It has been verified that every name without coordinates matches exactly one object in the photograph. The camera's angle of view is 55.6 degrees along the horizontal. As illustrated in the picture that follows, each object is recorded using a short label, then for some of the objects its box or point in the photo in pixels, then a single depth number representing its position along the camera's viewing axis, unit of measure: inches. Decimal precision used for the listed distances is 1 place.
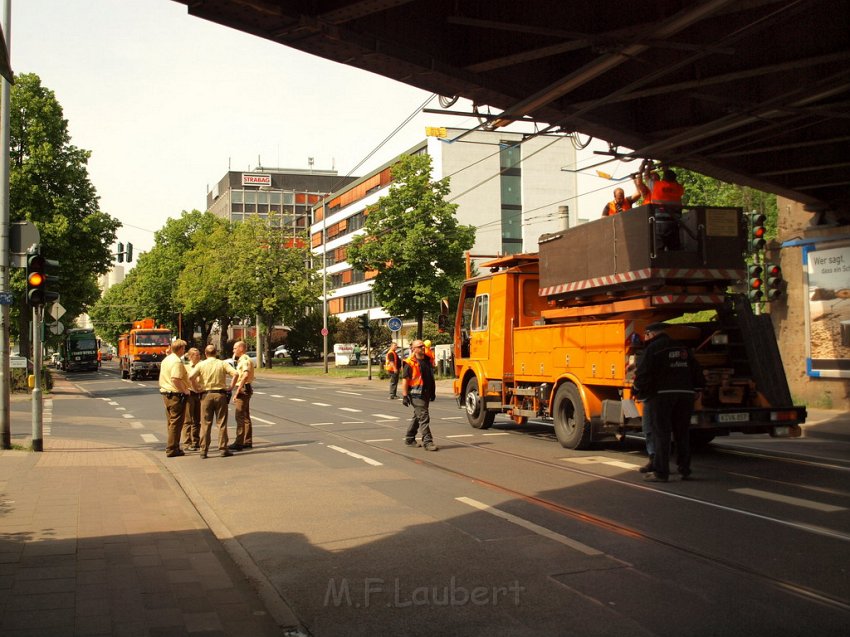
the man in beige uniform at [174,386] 481.7
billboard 718.8
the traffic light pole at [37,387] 480.1
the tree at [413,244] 1549.0
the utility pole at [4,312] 493.0
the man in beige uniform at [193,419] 518.6
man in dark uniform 368.8
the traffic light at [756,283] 685.3
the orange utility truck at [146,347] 1809.8
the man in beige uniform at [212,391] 482.3
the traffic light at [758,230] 641.0
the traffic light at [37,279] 470.9
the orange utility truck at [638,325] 419.2
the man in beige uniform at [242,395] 497.0
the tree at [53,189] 1269.7
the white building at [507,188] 2588.6
